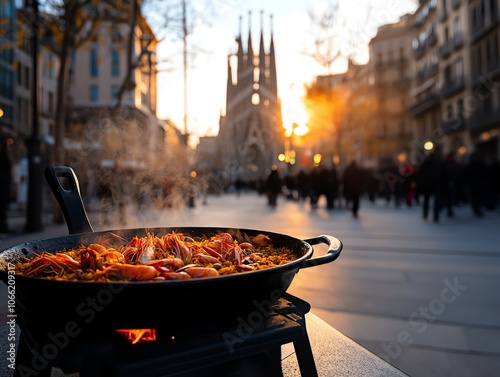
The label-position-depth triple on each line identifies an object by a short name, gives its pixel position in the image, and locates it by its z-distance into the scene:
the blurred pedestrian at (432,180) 11.02
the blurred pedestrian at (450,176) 12.05
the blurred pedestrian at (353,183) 13.18
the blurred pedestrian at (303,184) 21.31
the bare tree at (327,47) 21.31
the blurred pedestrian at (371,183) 20.09
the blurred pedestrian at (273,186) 17.98
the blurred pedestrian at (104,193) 10.35
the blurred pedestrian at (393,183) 17.22
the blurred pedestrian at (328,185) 16.16
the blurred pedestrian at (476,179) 12.23
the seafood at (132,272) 1.27
